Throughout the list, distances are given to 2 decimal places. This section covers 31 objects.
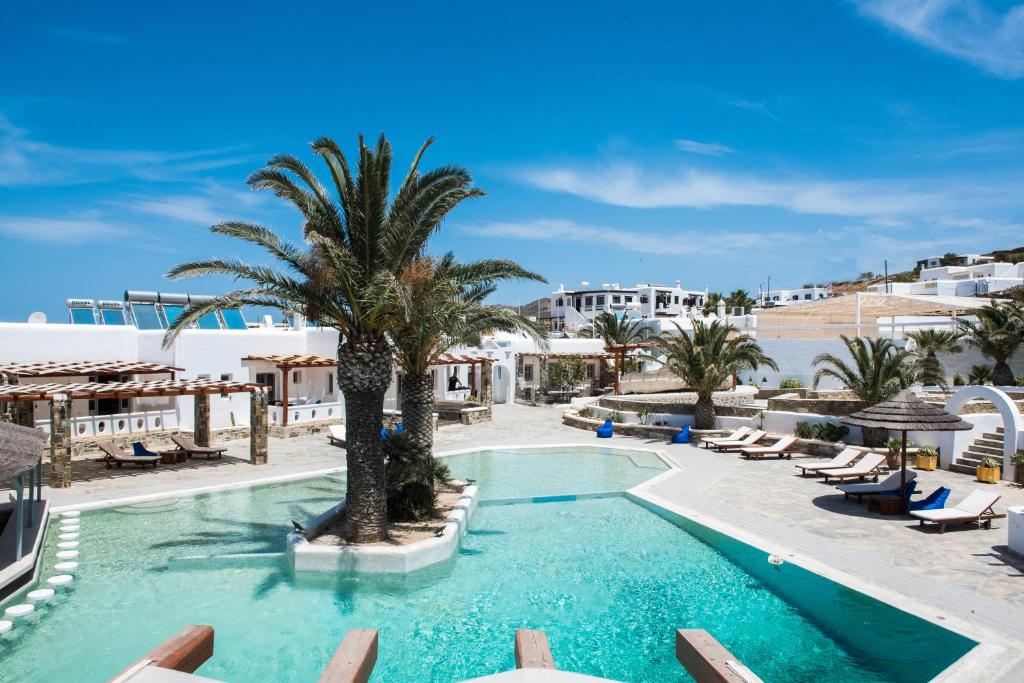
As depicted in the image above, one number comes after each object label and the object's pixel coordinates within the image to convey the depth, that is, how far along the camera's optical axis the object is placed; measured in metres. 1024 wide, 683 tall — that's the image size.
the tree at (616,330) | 45.81
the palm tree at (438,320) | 12.12
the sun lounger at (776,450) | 20.20
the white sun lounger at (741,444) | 21.73
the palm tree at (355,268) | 11.09
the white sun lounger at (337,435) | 22.38
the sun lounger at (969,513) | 12.02
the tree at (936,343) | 32.97
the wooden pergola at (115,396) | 16.12
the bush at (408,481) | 13.19
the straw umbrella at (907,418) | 13.15
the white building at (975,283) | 52.78
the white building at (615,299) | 91.62
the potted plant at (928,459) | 17.70
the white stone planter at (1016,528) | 10.70
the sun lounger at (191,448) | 19.89
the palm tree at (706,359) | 23.83
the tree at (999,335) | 28.59
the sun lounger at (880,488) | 14.17
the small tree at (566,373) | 39.03
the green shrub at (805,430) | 21.55
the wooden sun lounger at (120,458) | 18.70
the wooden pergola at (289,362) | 24.77
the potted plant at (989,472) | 15.75
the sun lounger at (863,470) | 16.28
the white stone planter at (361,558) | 10.80
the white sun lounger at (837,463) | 16.97
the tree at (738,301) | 74.62
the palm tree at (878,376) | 20.14
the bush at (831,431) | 20.83
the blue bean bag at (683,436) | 23.84
